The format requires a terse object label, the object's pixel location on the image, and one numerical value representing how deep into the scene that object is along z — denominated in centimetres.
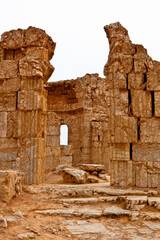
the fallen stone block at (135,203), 543
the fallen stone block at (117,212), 506
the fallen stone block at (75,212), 502
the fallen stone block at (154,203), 550
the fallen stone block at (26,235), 378
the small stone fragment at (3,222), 407
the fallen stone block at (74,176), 827
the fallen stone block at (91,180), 891
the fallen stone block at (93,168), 1045
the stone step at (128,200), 548
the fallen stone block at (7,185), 533
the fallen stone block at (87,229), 421
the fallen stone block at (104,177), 995
